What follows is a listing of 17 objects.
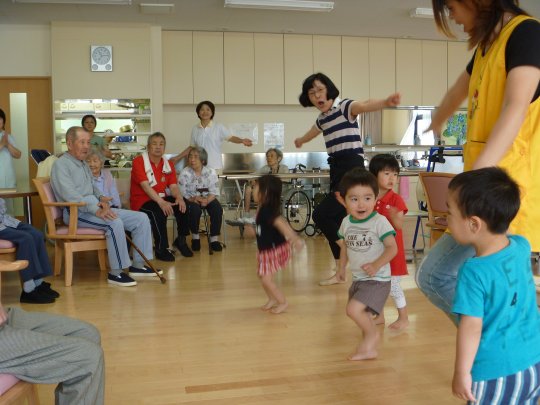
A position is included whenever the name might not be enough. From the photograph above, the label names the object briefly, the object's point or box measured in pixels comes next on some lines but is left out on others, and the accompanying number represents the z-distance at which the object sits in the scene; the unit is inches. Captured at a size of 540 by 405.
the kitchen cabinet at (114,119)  301.4
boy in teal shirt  50.5
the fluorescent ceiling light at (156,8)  268.1
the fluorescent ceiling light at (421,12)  277.1
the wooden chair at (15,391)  56.5
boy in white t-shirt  102.0
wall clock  300.0
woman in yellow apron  56.2
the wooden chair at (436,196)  165.2
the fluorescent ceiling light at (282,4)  262.7
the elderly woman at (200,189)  229.1
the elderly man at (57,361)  58.6
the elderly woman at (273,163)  269.9
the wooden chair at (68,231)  163.9
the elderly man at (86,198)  163.9
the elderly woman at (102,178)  187.2
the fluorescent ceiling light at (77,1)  253.4
